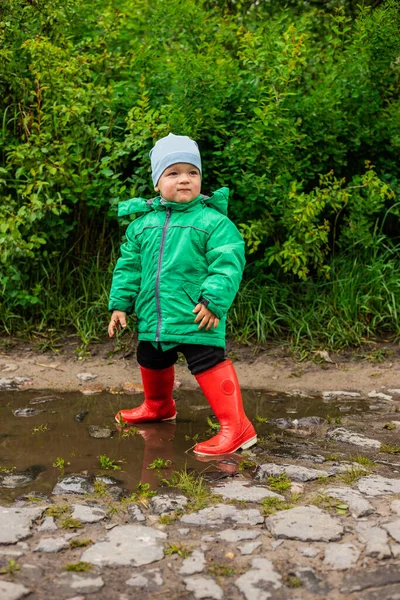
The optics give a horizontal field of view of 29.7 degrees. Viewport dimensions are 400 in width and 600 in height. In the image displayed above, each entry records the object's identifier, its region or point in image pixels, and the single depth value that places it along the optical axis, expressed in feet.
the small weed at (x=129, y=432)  12.30
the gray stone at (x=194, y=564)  7.70
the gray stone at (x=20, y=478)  10.10
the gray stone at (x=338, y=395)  14.79
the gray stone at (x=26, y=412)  13.24
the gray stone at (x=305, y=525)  8.45
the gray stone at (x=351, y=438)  11.84
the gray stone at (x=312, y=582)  7.33
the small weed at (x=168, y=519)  8.90
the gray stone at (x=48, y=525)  8.69
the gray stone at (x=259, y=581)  7.26
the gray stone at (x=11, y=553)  8.04
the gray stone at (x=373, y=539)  8.00
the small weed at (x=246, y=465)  10.80
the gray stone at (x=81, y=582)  7.35
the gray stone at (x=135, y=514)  9.02
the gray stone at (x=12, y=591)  7.18
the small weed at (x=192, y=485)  9.50
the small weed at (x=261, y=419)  13.19
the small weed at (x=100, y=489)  9.79
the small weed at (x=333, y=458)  11.09
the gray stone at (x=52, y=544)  8.19
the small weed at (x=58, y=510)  9.07
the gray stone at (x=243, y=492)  9.65
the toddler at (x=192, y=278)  11.43
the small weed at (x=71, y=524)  8.73
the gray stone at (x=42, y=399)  14.07
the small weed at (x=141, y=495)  9.55
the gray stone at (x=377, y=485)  9.76
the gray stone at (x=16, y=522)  8.44
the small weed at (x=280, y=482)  9.96
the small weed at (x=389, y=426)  12.72
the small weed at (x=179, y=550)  8.05
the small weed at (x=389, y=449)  11.49
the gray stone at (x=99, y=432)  12.18
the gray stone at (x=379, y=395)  14.64
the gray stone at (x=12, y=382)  15.08
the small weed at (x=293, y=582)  7.41
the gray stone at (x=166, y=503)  9.28
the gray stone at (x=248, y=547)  8.11
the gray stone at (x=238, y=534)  8.43
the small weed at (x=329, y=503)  9.25
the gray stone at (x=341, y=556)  7.77
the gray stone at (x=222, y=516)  8.90
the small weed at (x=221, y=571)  7.64
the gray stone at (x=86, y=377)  15.70
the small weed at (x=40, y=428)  12.32
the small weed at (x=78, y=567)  7.70
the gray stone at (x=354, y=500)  9.11
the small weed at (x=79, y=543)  8.23
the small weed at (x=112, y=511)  9.17
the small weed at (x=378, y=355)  16.49
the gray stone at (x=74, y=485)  9.87
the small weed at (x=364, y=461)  10.85
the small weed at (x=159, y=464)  10.81
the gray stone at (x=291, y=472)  10.34
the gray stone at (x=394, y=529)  8.37
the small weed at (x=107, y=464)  10.73
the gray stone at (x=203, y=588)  7.26
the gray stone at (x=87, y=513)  8.96
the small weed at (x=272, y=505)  9.20
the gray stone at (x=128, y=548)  7.91
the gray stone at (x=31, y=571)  7.59
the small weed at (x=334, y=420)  13.05
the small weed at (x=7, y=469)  10.57
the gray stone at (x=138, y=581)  7.43
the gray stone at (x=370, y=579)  7.36
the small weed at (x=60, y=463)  10.71
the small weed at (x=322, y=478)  10.20
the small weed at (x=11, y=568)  7.65
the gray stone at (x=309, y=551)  8.03
